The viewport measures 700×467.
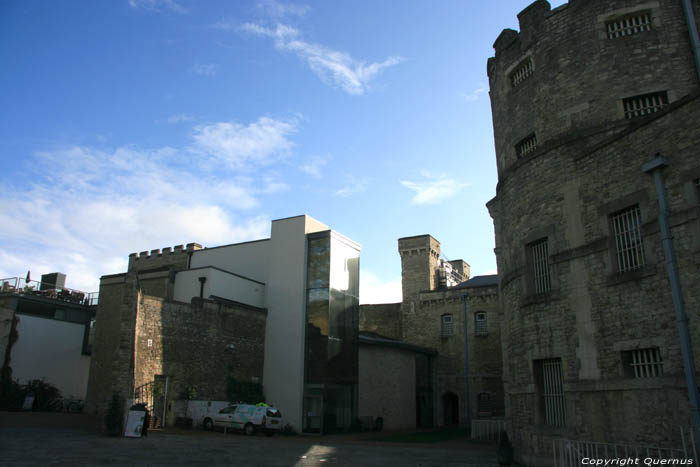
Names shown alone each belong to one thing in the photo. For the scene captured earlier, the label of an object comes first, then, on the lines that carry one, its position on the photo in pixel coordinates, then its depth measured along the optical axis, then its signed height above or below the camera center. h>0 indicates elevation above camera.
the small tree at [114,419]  18.17 -1.35
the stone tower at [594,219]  11.36 +4.01
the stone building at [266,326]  23.11 +2.49
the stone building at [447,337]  35.84 +3.03
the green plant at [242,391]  24.62 -0.54
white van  21.53 -1.59
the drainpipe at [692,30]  13.68 +8.99
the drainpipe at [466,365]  35.84 +1.01
